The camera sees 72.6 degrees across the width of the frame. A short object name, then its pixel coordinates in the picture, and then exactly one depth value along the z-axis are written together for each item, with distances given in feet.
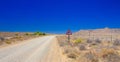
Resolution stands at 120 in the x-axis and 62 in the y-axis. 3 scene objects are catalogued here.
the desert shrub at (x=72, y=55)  23.72
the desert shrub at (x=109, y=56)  19.09
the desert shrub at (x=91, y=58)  19.15
